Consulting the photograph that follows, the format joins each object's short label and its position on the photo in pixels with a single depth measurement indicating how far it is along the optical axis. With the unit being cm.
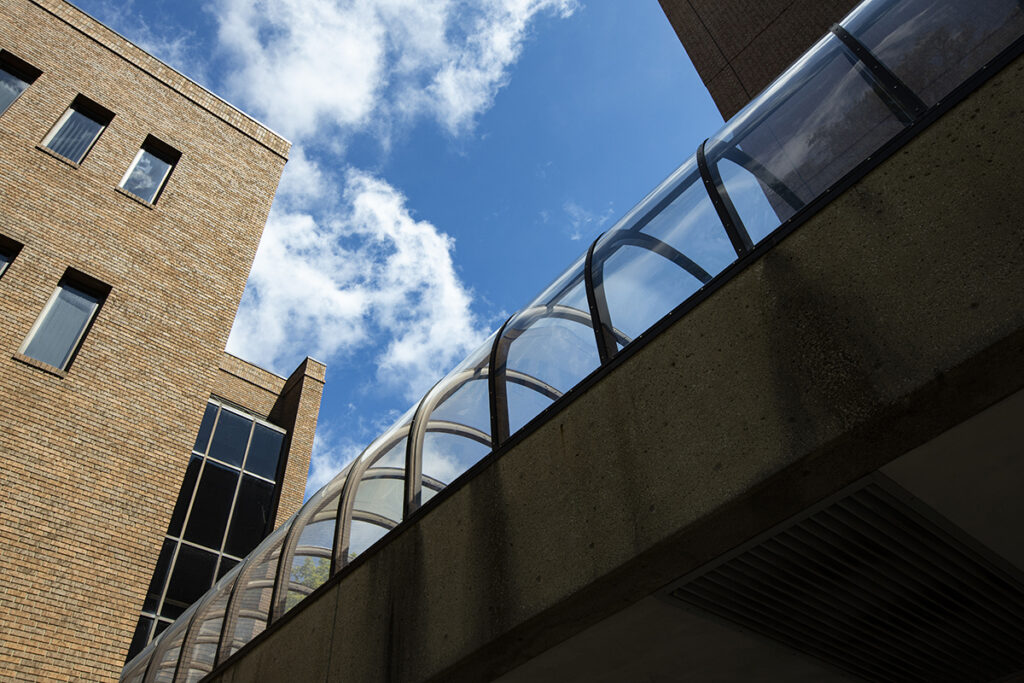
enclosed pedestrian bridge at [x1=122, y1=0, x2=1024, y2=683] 359
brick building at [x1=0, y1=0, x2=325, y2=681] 1229
